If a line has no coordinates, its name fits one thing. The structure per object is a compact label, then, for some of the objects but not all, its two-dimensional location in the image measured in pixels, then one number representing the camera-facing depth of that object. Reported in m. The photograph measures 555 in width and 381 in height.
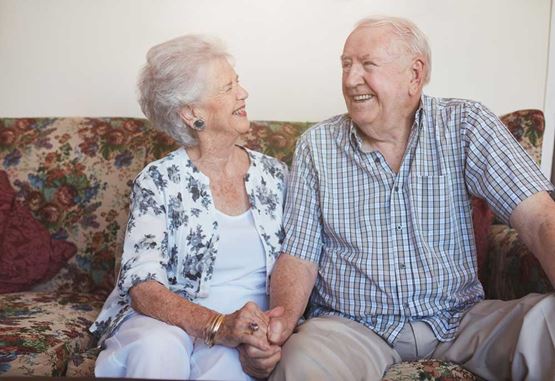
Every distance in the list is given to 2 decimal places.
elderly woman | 1.51
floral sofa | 2.16
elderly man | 1.54
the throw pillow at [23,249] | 2.19
